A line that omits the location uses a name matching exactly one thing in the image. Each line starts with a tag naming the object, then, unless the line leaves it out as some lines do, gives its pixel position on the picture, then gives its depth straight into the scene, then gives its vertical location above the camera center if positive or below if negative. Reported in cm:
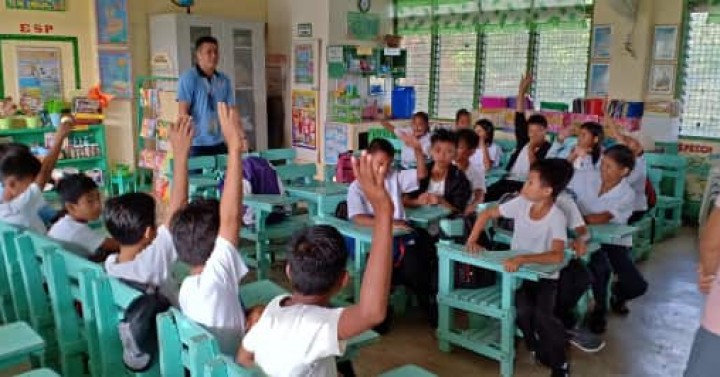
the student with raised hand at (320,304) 135 -51
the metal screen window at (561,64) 654 +34
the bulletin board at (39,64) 599 +26
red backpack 495 -64
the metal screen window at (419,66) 797 +35
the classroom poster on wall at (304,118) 739 -33
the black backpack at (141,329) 174 -68
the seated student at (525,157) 486 -52
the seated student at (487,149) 529 -49
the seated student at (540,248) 272 -71
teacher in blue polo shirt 410 -1
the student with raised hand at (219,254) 170 -47
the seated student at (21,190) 281 -48
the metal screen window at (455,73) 754 +25
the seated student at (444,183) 362 -54
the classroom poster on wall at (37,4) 593 +83
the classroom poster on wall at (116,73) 649 +18
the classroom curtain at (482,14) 653 +92
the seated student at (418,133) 559 -40
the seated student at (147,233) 205 -50
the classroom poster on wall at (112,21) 637 +71
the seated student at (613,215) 337 -68
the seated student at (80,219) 252 -54
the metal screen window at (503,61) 705 +39
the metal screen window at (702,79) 577 +16
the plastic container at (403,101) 773 -11
